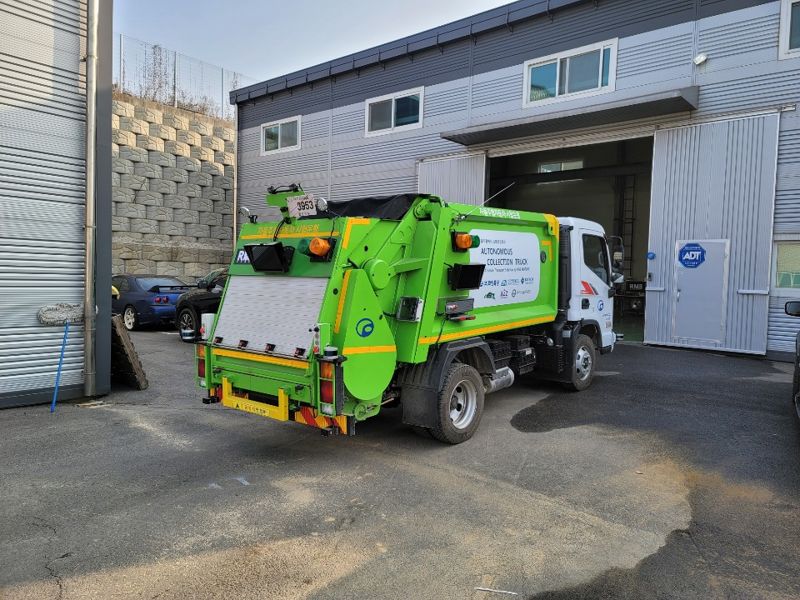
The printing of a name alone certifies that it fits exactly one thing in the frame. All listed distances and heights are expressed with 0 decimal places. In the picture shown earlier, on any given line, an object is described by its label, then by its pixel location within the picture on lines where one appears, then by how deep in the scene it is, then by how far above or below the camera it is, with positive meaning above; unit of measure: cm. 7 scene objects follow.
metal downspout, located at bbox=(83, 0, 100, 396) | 717 +87
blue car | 1363 -78
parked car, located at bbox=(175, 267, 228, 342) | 1203 -71
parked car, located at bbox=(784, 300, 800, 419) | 570 -25
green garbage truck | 462 -36
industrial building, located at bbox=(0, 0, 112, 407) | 669 +93
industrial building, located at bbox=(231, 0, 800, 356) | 1083 +372
